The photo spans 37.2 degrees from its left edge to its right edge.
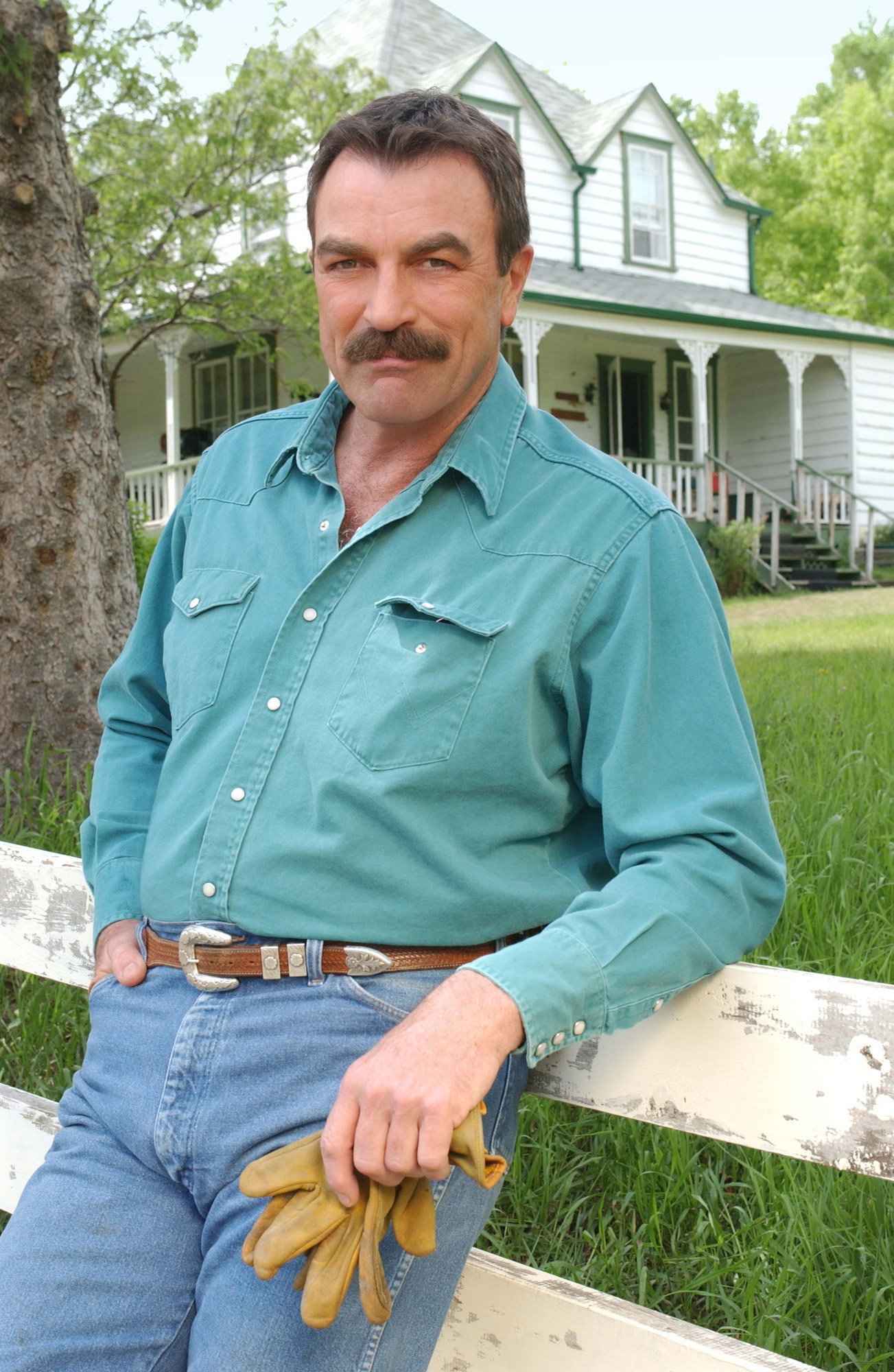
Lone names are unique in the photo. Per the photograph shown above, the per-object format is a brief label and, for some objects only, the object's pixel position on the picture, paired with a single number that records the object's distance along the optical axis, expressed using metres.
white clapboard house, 19.47
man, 1.62
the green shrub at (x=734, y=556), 17.86
